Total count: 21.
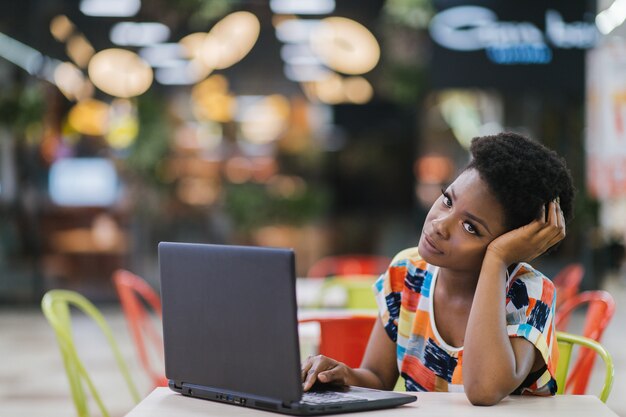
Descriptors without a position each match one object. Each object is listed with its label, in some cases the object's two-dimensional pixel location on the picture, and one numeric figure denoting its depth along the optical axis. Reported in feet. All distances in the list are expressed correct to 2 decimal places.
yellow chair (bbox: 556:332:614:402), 11.45
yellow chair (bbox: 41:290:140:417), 12.74
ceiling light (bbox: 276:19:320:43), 46.24
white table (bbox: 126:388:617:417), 8.56
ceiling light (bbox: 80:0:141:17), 45.97
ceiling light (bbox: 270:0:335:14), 45.89
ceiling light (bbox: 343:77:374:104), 47.15
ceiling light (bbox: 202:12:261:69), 45.65
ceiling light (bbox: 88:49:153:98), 46.01
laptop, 7.95
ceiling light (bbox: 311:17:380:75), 45.10
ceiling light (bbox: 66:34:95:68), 46.13
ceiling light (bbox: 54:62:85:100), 46.32
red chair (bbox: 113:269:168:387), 17.36
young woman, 9.14
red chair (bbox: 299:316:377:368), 15.41
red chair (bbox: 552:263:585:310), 21.22
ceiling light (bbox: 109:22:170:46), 46.13
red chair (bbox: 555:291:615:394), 13.53
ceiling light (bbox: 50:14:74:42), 46.24
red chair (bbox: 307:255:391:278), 32.61
